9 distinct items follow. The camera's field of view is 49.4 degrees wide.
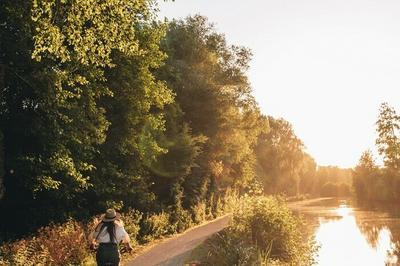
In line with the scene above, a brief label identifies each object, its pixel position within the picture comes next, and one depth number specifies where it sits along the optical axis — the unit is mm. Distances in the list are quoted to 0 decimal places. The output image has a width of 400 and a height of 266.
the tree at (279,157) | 96000
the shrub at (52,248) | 12711
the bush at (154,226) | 23875
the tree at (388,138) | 78750
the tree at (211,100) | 36375
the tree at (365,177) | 82231
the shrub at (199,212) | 33531
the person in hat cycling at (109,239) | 9016
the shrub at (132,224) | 21400
